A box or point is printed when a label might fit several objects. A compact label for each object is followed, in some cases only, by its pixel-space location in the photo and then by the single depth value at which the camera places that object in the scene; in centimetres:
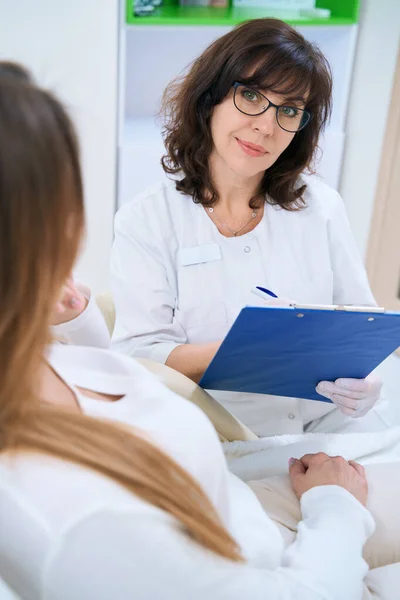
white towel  120
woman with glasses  138
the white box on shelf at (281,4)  252
